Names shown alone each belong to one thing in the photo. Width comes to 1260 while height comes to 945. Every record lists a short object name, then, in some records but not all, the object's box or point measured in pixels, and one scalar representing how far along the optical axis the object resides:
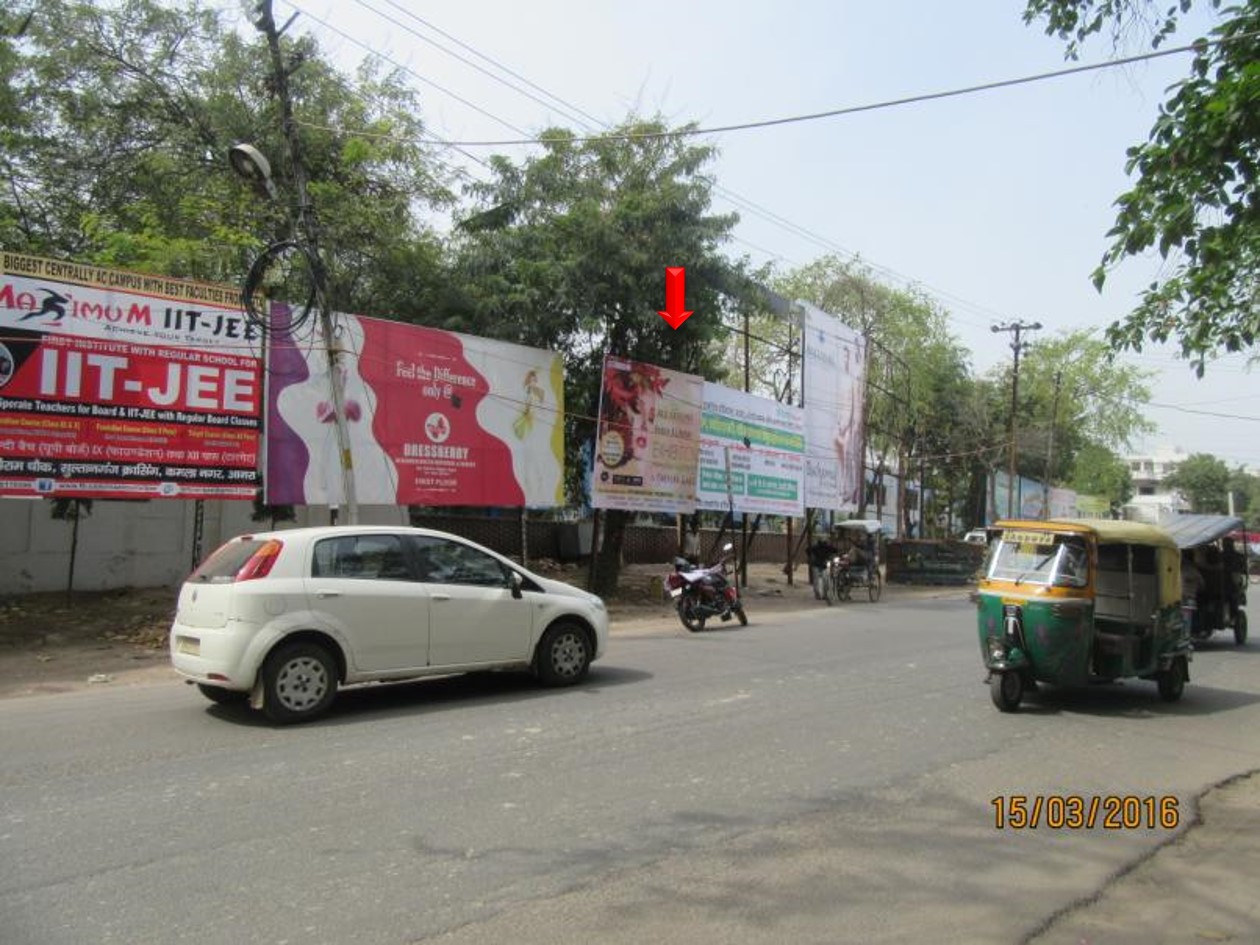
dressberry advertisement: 13.93
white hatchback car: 7.21
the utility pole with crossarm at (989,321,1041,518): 42.16
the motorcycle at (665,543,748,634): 14.55
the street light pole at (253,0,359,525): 12.53
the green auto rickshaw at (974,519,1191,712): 8.23
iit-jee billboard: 11.39
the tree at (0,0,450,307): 17.28
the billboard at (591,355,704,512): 18.69
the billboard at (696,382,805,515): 21.45
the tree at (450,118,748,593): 17.53
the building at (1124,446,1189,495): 117.79
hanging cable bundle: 12.84
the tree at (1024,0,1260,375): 5.46
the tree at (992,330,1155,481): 53.91
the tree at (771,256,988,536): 38.62
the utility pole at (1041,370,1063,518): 47.24
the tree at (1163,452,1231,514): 88.81
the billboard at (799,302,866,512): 25.23
